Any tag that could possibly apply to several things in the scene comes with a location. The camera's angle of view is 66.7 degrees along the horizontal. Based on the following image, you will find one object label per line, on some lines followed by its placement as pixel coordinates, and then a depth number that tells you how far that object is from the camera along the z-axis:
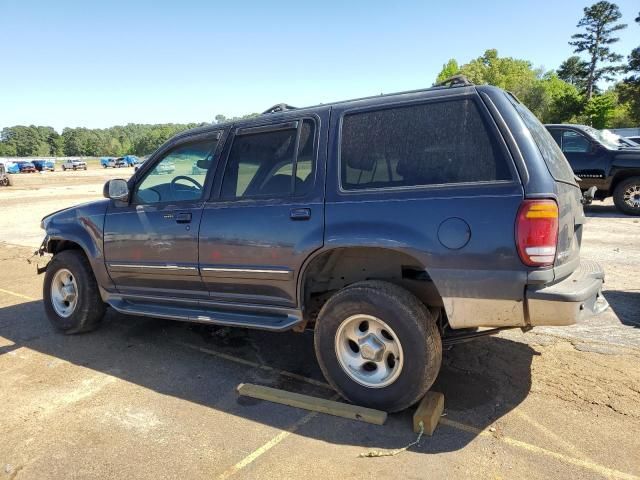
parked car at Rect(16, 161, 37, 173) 66.81
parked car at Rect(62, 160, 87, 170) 73.56
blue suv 2.72
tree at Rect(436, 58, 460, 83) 73.31
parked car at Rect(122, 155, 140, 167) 87.19
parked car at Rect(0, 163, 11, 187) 34.50
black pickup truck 10.30
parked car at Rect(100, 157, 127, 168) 87.12
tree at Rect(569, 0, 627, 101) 63.88
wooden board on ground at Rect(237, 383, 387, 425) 3.04
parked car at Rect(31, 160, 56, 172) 69.80
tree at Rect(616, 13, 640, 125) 52.91
